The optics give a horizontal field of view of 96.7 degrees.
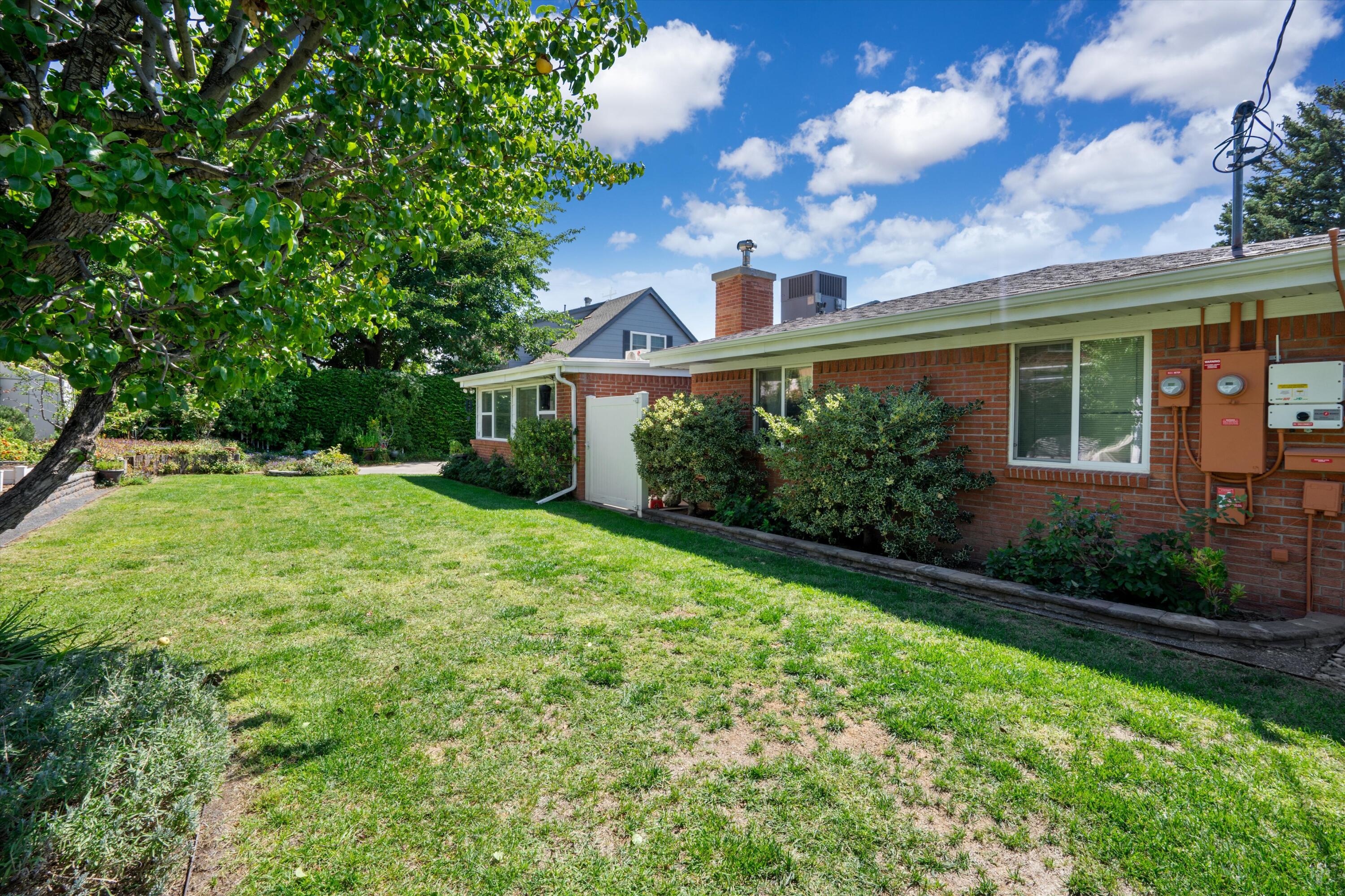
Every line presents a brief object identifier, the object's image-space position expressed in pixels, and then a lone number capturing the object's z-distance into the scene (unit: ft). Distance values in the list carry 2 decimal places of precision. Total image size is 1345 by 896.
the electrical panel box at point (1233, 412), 15.44
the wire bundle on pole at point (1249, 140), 18.03
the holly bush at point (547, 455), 38.73
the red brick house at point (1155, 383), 14.90
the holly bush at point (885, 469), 20.63
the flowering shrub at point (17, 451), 33.73
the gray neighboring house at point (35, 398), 41.01
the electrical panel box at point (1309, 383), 14.47
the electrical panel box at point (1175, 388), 16.60
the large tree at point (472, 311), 75.25
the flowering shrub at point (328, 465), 52.21
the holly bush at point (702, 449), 29.01
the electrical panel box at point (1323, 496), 14.37
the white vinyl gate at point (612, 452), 34.01
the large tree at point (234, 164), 6.77
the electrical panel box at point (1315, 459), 14.34
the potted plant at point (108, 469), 39.04
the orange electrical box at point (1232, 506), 15.66
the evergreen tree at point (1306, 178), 75.61
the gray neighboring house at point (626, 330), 93.45
